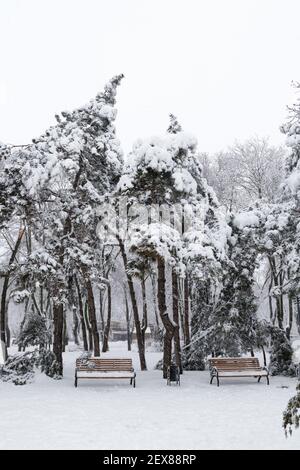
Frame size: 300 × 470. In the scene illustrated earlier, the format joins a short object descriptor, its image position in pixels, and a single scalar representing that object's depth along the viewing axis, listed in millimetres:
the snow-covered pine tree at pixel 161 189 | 15555
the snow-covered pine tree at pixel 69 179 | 15664
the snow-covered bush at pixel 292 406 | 5411
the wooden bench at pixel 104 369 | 15313
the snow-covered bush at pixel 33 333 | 19000
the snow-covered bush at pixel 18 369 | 15749
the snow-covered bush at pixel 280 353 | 17656
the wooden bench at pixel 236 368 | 15711
